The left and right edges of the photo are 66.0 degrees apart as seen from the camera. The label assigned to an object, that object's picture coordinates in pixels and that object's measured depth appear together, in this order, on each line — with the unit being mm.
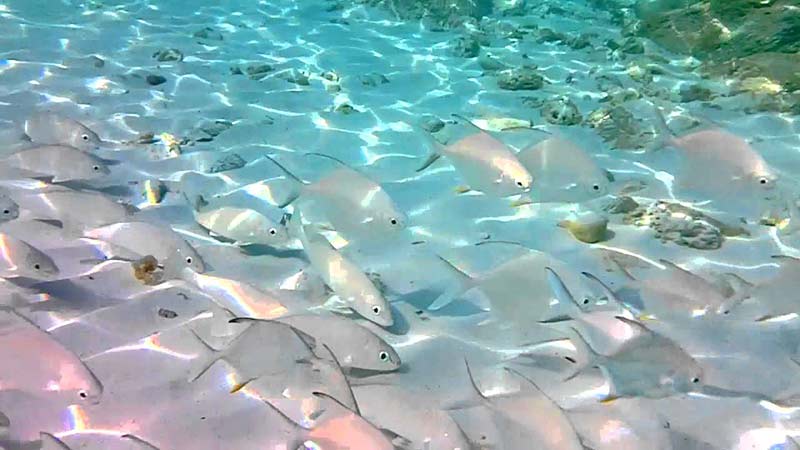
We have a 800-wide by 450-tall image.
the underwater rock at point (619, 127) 6480
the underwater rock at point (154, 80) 7793
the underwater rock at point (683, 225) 4531
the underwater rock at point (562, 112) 7160
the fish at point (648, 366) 2578
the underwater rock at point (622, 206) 5039
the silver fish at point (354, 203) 3428
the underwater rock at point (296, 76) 8203
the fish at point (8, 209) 3928
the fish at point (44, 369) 2344
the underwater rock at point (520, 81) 8352
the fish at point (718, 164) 3547
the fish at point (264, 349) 2451
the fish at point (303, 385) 2352
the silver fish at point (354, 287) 3072
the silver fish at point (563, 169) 3658
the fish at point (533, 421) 2146
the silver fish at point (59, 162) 4312
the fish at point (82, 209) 3842
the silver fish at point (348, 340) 2768
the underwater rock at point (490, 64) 9180
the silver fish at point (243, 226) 3908
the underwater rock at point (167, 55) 8609
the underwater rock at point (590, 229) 4578
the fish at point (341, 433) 2014
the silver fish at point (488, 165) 3598
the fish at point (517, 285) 3131
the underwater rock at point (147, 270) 3758
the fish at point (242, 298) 3156
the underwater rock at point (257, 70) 8400
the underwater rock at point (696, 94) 7844
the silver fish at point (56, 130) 4992
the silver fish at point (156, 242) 3613
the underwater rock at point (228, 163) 5691
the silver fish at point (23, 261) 3174
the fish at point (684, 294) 3174
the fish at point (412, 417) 2279
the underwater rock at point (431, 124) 6840
